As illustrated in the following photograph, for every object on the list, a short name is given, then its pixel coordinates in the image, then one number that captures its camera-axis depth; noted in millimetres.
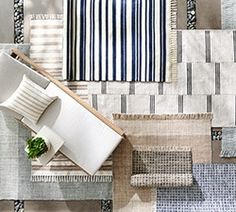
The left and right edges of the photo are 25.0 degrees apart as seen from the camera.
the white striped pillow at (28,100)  2779
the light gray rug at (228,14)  3027
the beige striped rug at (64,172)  3018
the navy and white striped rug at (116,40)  3006
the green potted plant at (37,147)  2746
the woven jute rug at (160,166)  2943
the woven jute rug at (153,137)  3014
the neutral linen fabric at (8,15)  3074
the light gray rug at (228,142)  3023
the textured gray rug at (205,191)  3012
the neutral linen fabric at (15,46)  3033
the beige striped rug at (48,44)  3020
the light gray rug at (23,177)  3043
